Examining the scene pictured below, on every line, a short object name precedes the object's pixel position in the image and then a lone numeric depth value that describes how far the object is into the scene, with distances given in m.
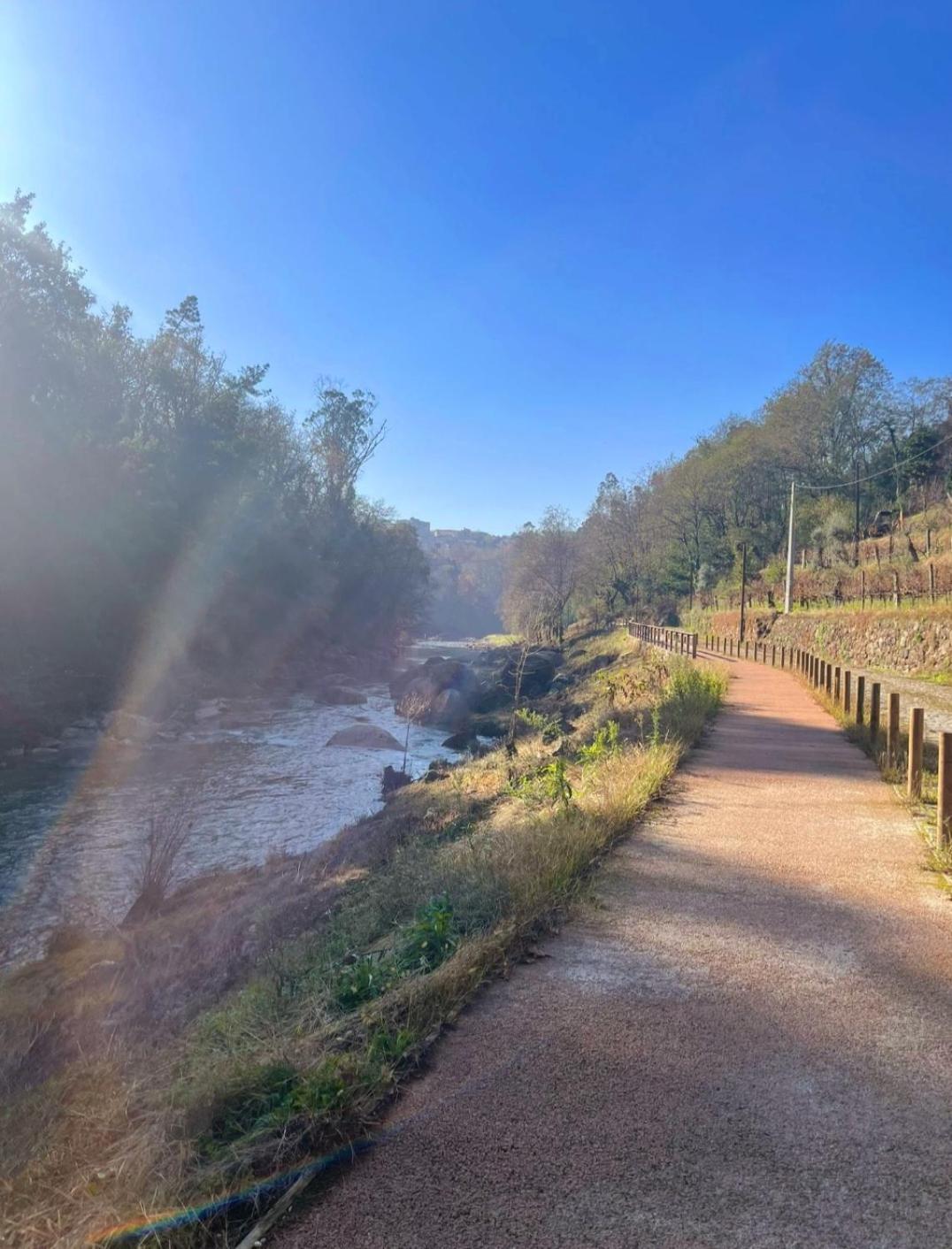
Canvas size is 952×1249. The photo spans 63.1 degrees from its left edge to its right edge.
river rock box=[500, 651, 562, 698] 33.44
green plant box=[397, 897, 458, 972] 4.05
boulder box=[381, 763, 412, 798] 16.02
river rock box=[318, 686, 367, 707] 34.09
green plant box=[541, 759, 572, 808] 7.22
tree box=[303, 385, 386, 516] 59.00
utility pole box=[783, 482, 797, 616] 36.58
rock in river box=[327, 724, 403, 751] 22.30
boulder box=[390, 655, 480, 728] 28.61
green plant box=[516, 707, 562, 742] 11.77
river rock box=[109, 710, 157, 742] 23.52
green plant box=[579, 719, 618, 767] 9.50
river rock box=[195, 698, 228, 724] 28.60
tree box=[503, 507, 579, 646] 62.00
